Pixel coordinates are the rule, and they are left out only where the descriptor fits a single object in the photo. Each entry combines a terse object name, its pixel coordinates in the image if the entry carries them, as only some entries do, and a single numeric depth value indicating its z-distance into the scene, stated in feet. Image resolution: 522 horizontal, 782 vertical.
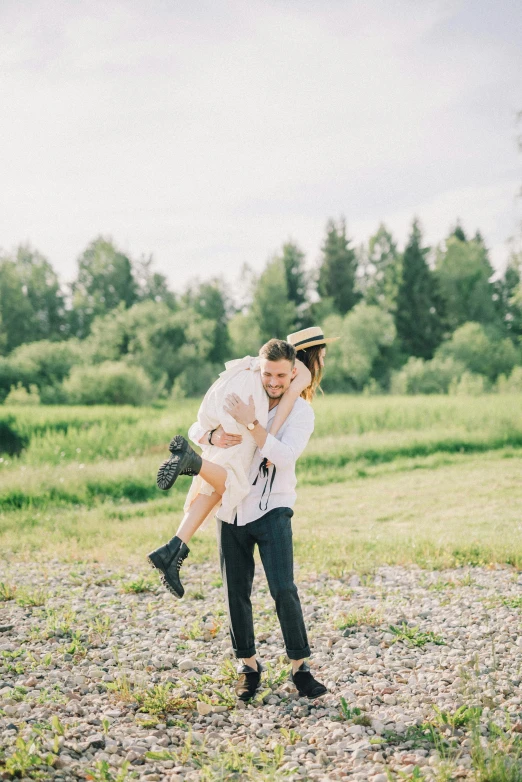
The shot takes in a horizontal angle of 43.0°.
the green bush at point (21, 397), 94.63
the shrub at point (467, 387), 118.93
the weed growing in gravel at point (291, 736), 13.28
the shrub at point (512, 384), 114.26
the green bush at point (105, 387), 101.71
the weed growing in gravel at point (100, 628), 18.90
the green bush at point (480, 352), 145.92
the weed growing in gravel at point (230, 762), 11.79
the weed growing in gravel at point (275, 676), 16.05
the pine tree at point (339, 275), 178.29
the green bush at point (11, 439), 64.59
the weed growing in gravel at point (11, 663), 16.58
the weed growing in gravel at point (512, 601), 21.22
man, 14.34
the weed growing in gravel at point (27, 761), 11.48
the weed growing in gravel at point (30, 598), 21.86
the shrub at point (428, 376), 139.13
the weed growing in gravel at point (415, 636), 18.34
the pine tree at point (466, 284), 178.40
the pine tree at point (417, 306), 164.86
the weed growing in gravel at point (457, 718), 13.42
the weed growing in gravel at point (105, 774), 11.56
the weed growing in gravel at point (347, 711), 14.19
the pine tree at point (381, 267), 177.99
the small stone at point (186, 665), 16.98
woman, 14.71
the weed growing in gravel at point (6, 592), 22.66
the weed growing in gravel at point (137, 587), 23.58
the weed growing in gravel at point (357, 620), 19.77
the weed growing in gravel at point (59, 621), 19.16
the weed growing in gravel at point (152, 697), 14.58
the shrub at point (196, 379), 131.54
